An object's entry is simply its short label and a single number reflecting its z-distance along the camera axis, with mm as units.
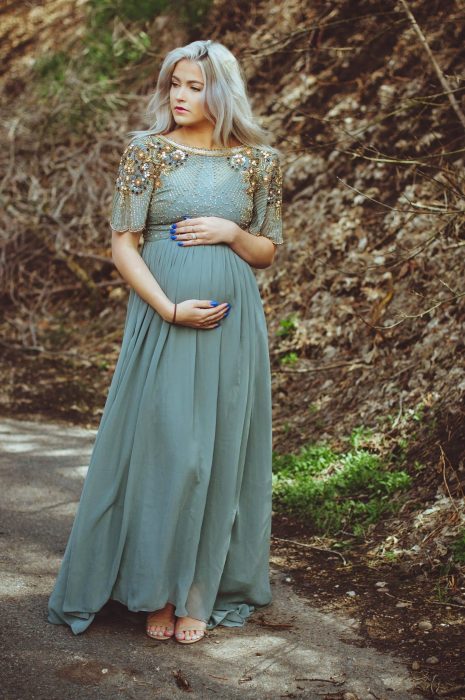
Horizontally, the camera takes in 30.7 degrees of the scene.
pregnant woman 3025
